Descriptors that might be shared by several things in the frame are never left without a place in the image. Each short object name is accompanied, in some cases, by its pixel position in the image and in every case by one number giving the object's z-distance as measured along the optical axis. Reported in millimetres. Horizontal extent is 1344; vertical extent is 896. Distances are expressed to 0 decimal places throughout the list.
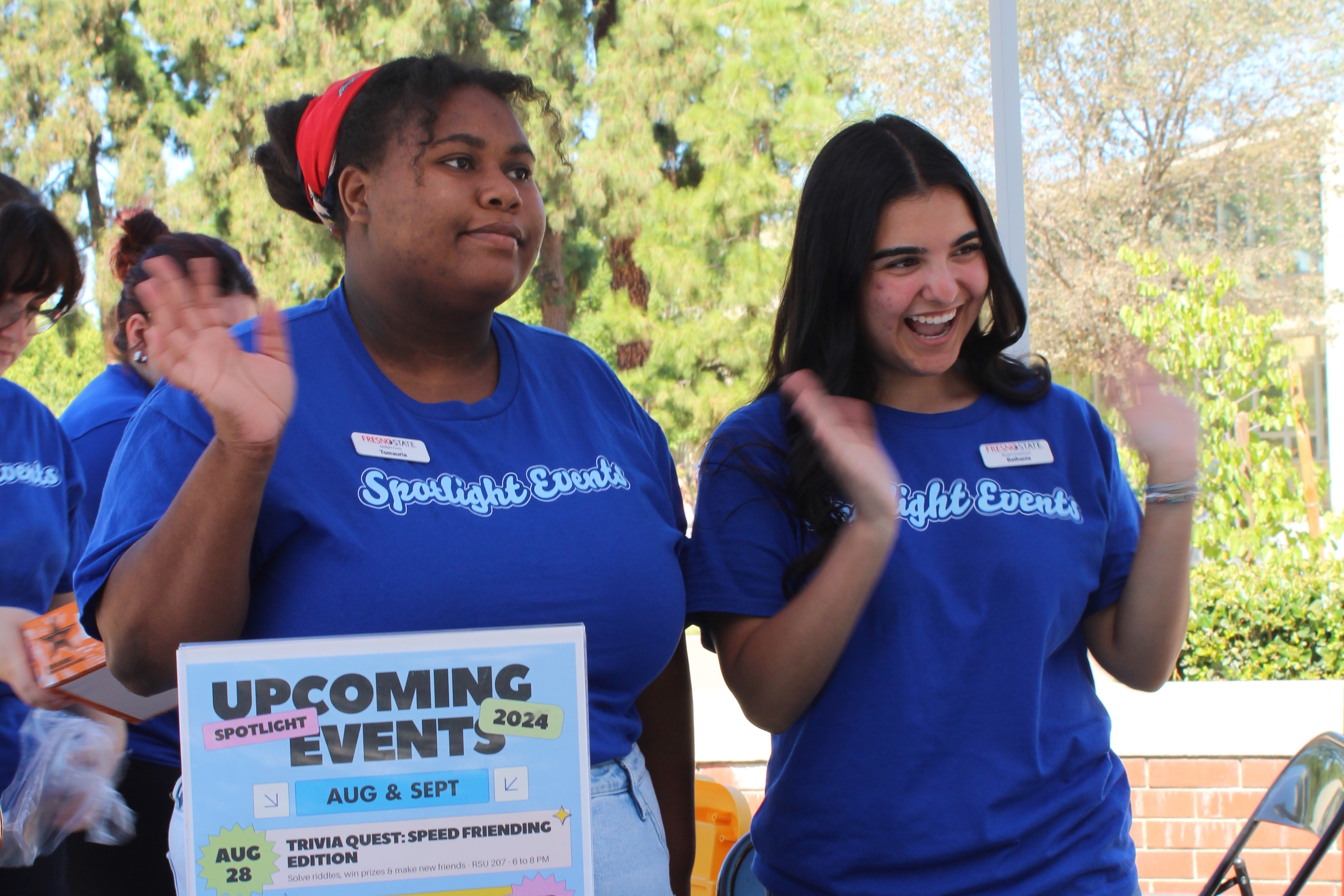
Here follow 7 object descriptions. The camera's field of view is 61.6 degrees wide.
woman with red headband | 1244
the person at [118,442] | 2211
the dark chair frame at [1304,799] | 2289
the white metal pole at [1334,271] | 6020
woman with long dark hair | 1638
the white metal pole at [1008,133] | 3168
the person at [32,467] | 2133
